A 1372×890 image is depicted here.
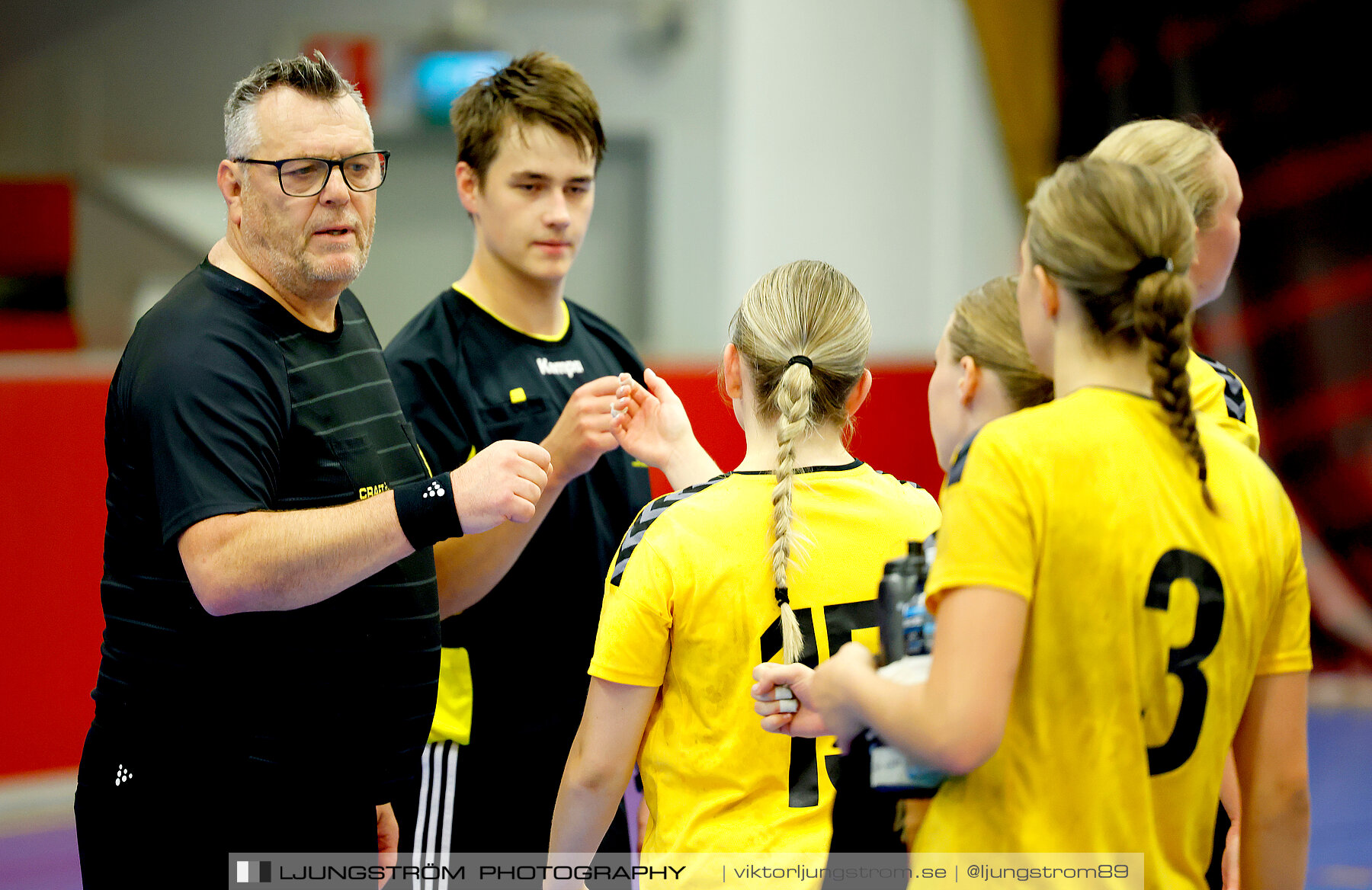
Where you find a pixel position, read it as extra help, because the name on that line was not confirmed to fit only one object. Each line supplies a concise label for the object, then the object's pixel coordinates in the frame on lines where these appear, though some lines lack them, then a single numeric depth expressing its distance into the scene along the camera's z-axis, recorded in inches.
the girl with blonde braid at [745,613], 309.9
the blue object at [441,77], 915.9
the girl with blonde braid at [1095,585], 297.5
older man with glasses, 311.4
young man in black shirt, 334.3
